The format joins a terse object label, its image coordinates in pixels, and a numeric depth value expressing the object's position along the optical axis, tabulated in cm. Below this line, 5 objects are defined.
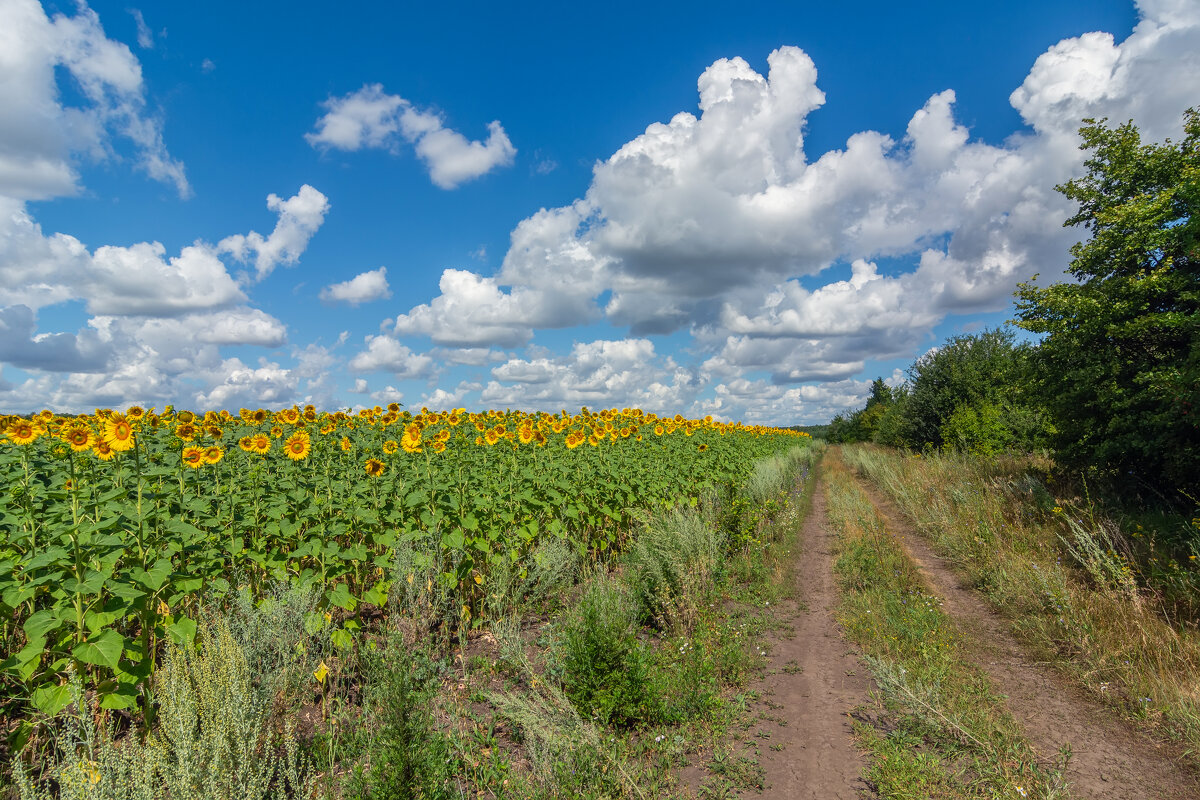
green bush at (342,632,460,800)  284
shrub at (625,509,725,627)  619
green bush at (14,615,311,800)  254
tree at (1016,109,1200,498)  962
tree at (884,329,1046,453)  2106
